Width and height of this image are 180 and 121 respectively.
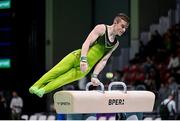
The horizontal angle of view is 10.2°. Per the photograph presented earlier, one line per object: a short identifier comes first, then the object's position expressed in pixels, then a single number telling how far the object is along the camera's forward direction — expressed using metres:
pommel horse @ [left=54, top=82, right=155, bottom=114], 11.89
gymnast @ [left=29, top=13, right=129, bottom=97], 12.07
